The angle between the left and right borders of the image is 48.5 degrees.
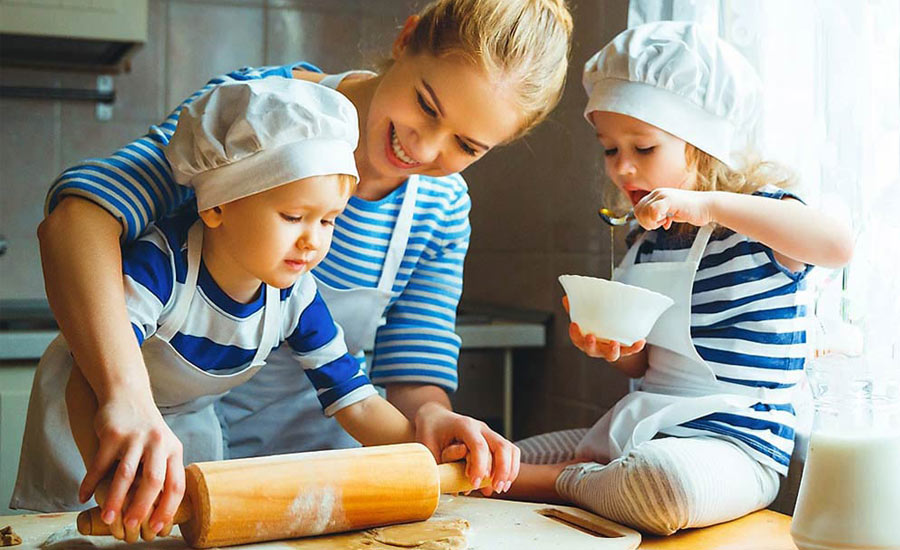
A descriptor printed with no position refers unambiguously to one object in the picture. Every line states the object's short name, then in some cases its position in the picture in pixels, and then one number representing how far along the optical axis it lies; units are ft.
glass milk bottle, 2.96
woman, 3.09
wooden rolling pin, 2.90
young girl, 3.77
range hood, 6.40
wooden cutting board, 3.04
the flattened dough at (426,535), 3.04
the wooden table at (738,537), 3.35
